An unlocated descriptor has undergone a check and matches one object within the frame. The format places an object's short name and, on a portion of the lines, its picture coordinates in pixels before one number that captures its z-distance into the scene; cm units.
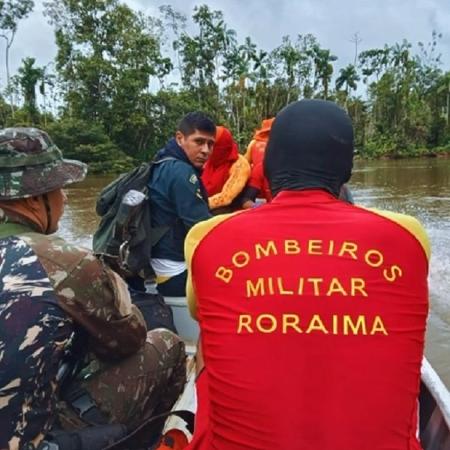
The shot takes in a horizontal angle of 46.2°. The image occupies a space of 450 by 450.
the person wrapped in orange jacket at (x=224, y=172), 473
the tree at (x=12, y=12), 3291
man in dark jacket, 319
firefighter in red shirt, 114
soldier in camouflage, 142
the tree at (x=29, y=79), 3503
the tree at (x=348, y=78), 5069
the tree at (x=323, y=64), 4775
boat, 191
